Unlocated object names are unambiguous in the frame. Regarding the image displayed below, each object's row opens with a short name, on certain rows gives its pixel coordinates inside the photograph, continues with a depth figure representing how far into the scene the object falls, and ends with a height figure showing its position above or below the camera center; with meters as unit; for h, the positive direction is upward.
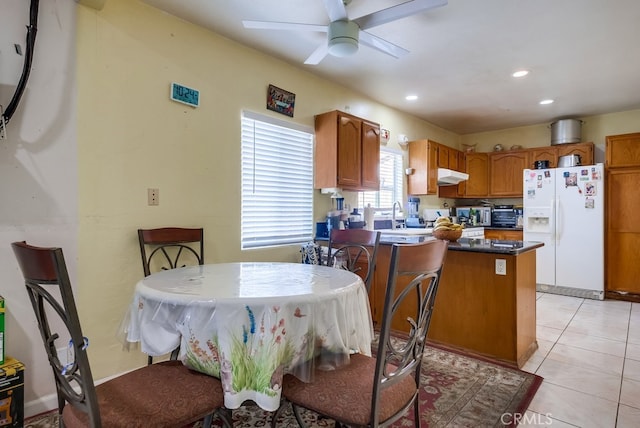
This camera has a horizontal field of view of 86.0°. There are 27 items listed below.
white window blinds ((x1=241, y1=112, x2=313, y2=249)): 3.05 +0.30
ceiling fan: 1.98 +1.18
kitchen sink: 3.19 -0.25
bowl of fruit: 2.94 -0.16
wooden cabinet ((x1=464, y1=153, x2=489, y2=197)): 5.98 +0.67
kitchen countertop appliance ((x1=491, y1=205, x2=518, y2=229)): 5.58 -0.08
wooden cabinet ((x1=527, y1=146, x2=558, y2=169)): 5.27 +0.90
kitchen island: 2.53 -0.69
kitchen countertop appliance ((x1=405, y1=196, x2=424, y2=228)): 5.11 +0.06
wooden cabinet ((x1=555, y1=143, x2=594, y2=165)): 4.99 +0.91
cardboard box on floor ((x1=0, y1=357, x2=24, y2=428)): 1.65 -0.89
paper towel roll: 4.04 -0.04
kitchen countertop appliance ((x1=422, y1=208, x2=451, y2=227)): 5.40 -0.02
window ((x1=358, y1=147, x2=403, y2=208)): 4.59 +0.43
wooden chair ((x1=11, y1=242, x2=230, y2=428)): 0.97 -0.62
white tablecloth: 1.18 -0.42
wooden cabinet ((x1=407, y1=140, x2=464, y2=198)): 4.98 +0.70
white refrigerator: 4.50 -0.19
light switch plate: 2.38 +0.12
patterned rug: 1.82 -1.12
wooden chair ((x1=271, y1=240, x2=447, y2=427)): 1.12 -0.63
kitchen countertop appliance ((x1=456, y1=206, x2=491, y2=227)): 5.88 -0.06
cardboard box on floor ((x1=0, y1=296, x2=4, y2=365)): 1.73 -0.59
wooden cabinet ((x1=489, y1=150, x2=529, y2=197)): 5.62 +0.68
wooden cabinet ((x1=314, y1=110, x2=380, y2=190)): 3.49 +0.65
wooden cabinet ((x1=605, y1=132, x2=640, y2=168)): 4.45 +0.82
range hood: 5.16 +0.56
